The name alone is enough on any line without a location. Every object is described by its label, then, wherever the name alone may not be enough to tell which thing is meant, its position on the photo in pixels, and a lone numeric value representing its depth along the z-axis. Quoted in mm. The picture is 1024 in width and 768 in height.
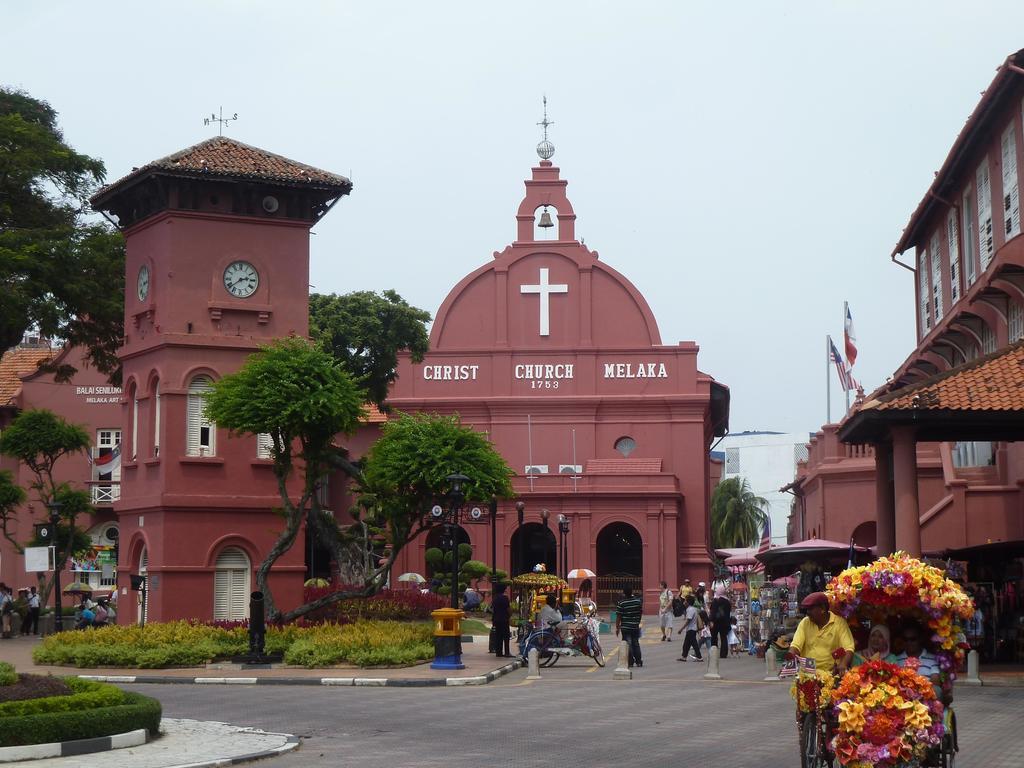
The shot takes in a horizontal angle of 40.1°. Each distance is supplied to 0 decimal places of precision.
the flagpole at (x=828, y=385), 50625
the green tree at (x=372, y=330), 52312
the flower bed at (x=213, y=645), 26203
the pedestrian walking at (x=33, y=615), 41094
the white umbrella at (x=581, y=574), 47278
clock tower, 30594
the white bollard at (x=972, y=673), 21891
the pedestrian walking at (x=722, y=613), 30078
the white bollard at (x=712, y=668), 24141
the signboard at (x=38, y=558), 34312
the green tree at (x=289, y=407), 27984
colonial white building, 99875
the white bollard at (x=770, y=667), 23719
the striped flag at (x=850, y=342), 47562
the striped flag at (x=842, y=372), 47906
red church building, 54031
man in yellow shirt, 11945
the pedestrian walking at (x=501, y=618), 27969
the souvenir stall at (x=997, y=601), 26359
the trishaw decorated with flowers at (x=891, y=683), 10539
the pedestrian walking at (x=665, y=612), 39219
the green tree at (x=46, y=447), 41781
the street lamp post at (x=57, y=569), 37159
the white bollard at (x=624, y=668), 24047
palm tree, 91062
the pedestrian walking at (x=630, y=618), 26203
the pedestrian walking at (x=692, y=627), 29266
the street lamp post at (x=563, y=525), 42541
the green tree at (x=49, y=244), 29297
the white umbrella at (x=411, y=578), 49250
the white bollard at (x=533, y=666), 24250
